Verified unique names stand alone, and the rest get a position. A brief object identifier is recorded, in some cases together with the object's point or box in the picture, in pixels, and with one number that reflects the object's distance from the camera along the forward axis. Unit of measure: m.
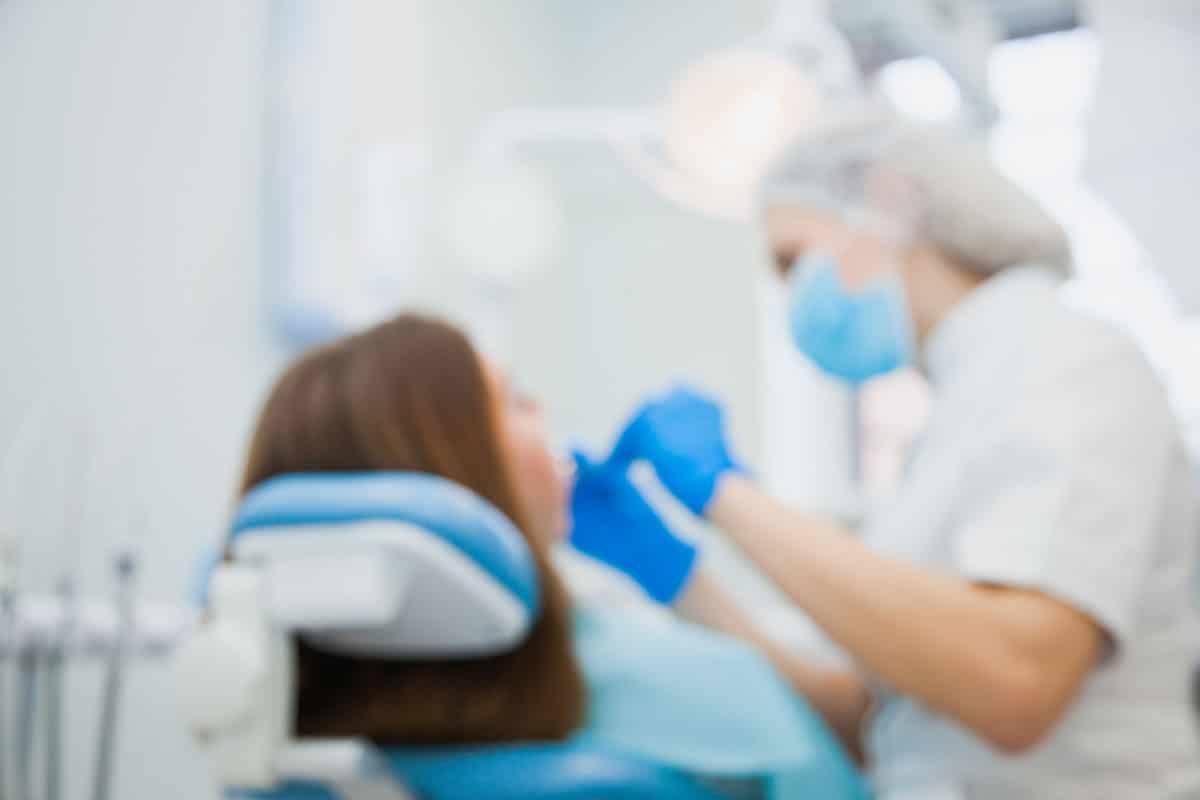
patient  1.76
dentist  1.80
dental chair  1.66
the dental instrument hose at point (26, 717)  1.88
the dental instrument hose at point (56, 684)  1.89
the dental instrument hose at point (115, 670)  1.92
